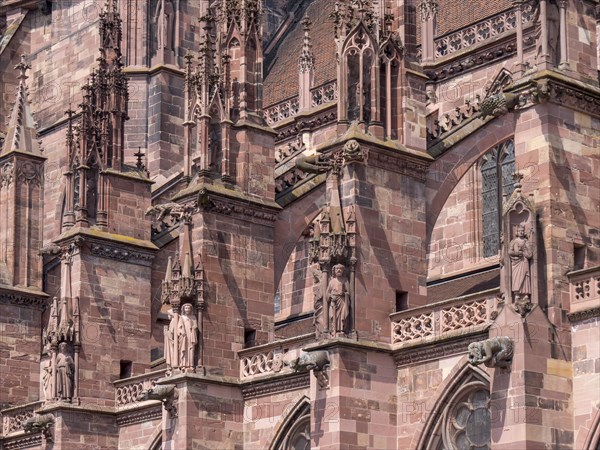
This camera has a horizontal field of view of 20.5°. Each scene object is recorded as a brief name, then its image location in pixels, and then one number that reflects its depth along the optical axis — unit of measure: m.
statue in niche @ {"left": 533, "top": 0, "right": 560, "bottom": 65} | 29.64
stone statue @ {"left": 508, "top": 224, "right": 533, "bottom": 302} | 28.16
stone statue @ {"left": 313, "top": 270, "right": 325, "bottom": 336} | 31.67
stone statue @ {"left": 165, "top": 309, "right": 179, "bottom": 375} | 35.34
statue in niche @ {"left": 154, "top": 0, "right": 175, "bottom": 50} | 49.72
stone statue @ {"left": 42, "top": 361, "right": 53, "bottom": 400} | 39.38
